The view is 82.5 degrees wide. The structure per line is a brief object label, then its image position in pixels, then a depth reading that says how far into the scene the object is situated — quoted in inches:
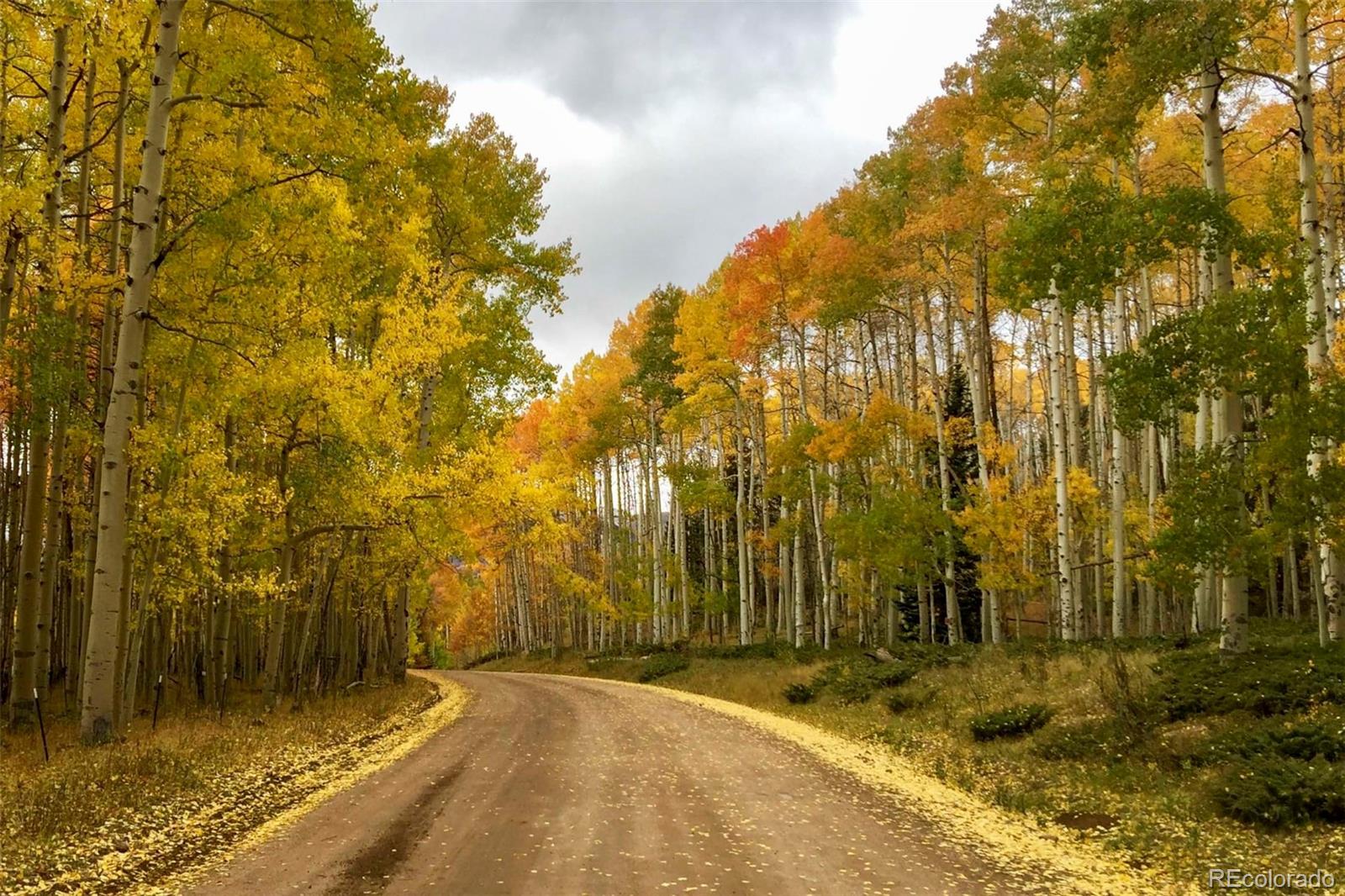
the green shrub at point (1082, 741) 357.4
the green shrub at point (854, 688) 616.4
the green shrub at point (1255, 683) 327.0
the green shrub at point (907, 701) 549.3
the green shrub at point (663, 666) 972.6
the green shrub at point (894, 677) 620.8
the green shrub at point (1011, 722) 423.2
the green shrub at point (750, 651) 919.0
